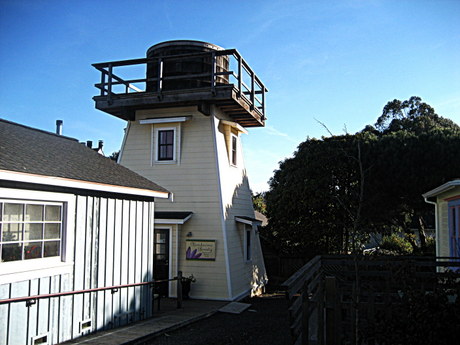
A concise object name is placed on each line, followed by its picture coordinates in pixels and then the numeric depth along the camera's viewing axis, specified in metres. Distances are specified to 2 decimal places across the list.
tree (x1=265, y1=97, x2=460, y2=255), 15.99
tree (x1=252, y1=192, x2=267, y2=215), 32.16
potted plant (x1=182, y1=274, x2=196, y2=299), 13.15
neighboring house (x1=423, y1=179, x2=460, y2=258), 10.45
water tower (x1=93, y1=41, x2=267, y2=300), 13.45
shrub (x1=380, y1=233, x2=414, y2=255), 25.00
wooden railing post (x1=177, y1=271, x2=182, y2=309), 11.30
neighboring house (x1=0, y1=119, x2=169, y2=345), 6.49
